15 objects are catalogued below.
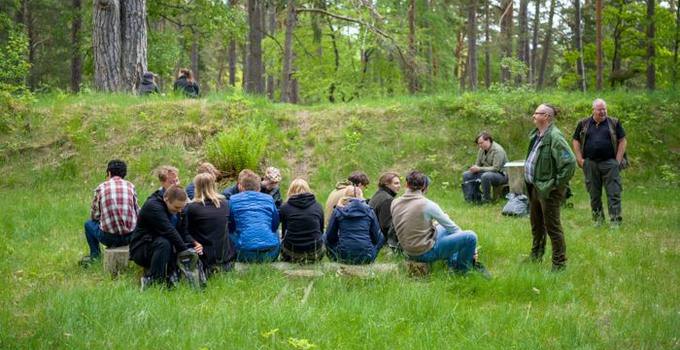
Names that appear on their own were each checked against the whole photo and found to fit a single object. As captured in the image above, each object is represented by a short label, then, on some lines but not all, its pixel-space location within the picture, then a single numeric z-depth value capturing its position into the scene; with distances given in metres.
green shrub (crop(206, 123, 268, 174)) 12.03
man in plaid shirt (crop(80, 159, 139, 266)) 6.89
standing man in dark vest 9.27
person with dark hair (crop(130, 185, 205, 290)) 6.20
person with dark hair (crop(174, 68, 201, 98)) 15.10
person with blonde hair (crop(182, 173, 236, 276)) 6.59
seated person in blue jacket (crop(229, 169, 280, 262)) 6.92
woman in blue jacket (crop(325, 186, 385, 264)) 6.90
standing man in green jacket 6.78
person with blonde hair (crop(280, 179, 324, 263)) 6.99
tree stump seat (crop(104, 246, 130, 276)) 6.70
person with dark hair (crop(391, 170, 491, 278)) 6.66
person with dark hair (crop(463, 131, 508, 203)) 11.34
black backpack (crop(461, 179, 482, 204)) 11.55
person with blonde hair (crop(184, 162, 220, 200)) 7.59
